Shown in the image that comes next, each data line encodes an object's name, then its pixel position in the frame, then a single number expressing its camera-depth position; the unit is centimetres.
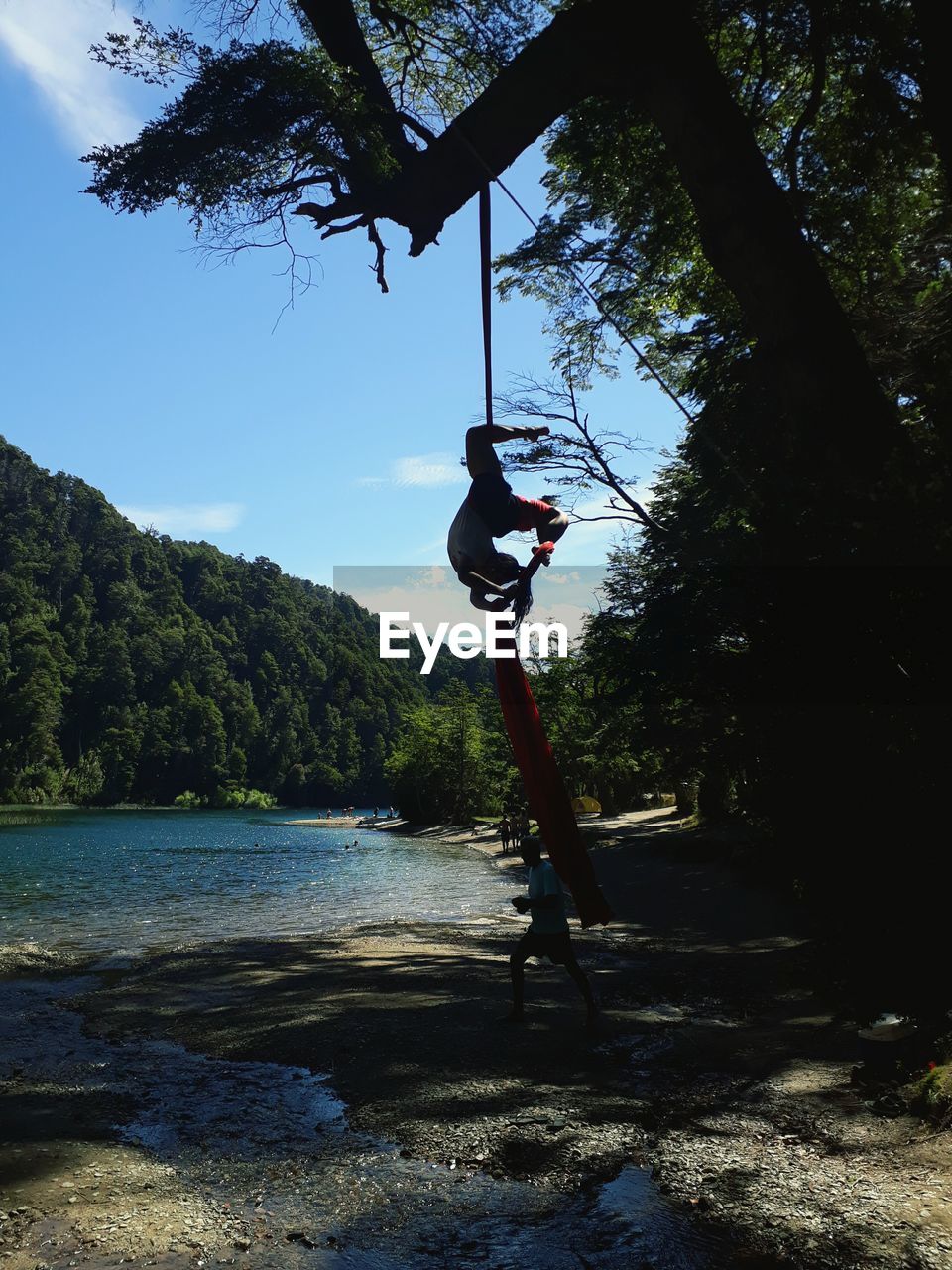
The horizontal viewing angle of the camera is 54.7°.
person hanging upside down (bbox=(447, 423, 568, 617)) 475
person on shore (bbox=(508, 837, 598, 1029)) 932
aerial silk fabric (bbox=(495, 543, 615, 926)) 516
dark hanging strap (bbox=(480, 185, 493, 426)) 495
